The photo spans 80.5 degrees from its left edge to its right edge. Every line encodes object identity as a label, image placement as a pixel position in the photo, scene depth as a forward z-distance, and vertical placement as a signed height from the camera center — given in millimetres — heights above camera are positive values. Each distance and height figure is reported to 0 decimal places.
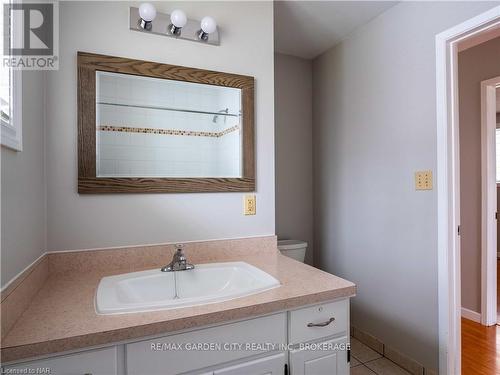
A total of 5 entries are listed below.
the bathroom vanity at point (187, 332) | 811 -447
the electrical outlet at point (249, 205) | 1716 -103
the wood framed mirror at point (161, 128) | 1394 +314
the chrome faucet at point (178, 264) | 1332 -345
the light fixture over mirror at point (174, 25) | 1438 +834
